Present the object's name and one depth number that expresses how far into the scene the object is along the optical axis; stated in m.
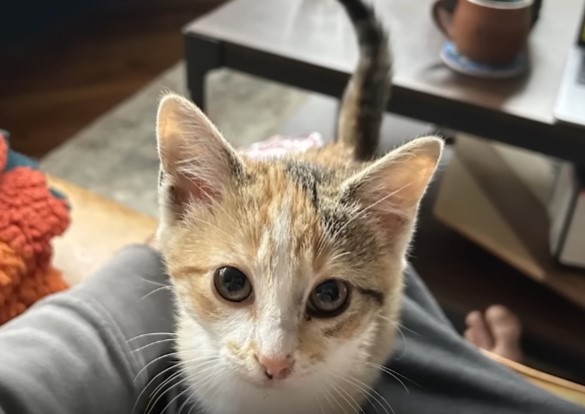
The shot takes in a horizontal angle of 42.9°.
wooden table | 1.31
